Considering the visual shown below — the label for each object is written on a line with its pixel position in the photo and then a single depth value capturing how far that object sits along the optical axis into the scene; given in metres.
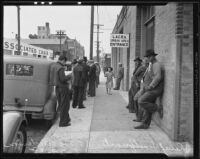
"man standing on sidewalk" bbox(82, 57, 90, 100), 9.75
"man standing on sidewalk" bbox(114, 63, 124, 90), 14.62
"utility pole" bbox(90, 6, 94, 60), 17.53
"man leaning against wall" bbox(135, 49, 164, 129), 6.11
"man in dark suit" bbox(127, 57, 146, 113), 7.61
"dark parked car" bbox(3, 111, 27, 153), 4.23
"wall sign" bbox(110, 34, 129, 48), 10.63
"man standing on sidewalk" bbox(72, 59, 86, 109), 9.04
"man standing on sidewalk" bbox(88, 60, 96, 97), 12.17
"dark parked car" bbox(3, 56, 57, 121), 6.82
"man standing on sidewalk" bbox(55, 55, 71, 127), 6.81
